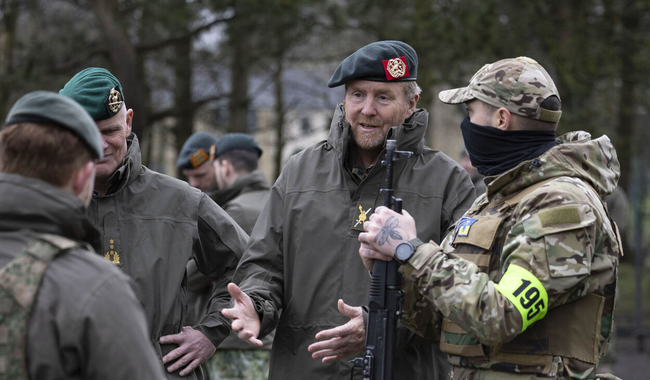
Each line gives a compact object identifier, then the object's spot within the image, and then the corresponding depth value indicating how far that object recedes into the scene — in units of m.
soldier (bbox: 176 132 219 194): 7.12
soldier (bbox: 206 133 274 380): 5.83
